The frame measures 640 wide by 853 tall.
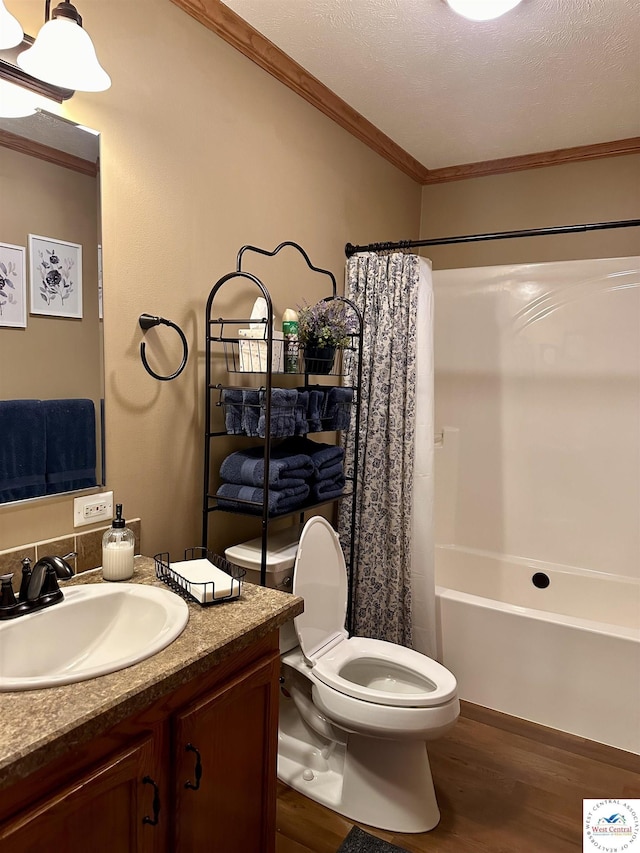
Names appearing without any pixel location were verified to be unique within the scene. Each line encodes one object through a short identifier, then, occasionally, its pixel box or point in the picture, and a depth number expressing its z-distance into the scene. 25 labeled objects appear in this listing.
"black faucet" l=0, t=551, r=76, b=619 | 1.32
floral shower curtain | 2.67
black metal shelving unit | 1.94
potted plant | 2.25
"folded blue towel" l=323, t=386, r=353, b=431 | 2.33
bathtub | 2.40
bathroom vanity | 0.97
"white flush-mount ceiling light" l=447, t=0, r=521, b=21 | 1.89
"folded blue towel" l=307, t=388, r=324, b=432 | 2.22
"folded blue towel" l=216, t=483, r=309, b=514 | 2.01
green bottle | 2.20
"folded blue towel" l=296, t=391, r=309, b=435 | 2.13
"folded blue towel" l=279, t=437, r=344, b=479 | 2.25
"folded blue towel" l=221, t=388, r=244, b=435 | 2.07
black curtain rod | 2.30
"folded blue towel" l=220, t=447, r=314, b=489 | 2.01
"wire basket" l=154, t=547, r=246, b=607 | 1.49
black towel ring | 1.84
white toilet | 1.89
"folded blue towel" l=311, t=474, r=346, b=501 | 2.23
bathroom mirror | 1.49
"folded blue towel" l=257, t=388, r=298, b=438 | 1.99
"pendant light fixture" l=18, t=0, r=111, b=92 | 1.34
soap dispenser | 1.61
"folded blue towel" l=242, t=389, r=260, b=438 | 2.01
